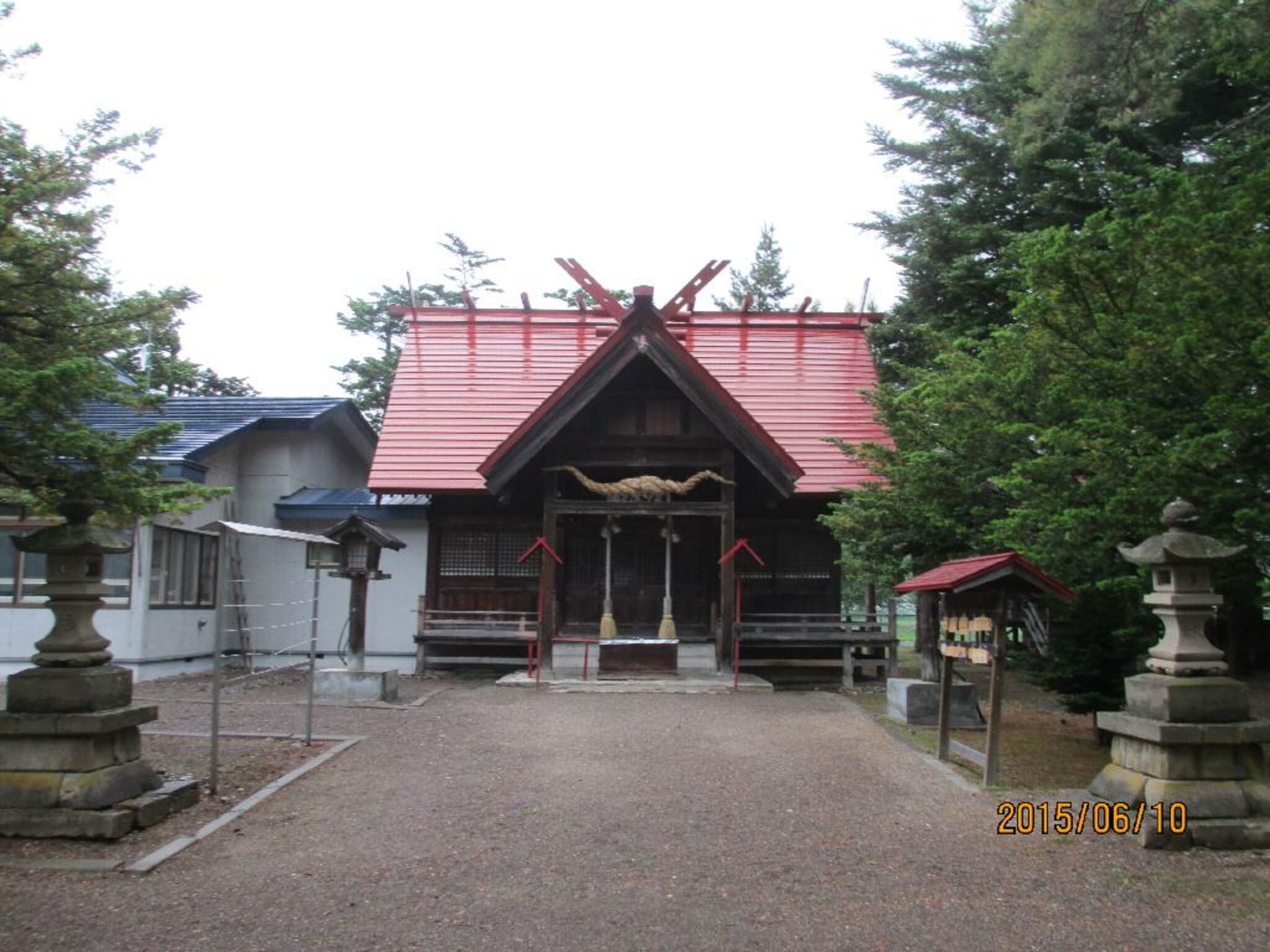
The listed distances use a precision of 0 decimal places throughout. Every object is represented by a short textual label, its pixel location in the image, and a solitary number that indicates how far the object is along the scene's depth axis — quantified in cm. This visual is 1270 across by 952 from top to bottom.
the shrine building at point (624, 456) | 1383
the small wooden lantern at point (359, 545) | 1241
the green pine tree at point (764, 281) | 4488
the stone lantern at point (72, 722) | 613
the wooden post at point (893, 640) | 1472
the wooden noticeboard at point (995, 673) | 759
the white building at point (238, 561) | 1414
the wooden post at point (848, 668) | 1470
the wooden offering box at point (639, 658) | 1388
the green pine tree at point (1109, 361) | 687
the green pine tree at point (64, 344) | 629
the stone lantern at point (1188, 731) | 614
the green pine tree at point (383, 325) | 3075
